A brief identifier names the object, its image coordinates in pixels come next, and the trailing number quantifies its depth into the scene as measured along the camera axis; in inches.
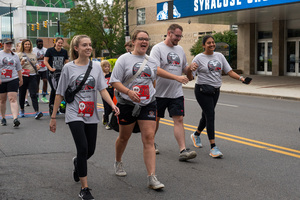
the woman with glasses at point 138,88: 207.3
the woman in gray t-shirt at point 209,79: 268.7
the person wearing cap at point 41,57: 523.7
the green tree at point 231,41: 1272.1
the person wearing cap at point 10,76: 379.6
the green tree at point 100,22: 1847.9
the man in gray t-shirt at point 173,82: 254.7
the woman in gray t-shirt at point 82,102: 189.3
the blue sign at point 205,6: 826.2
